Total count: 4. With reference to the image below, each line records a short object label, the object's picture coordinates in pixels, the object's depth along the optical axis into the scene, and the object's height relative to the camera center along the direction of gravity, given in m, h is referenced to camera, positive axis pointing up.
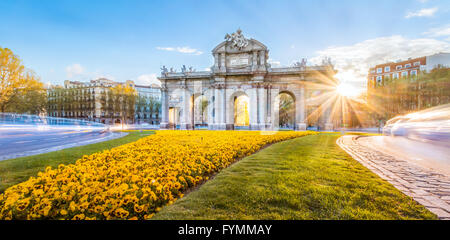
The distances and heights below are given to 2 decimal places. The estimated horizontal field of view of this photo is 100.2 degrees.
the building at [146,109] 76.56 +3.86
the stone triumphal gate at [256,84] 31.64 +5.75
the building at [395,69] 49.81 +14.29
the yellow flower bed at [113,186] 2.87 -1.37
